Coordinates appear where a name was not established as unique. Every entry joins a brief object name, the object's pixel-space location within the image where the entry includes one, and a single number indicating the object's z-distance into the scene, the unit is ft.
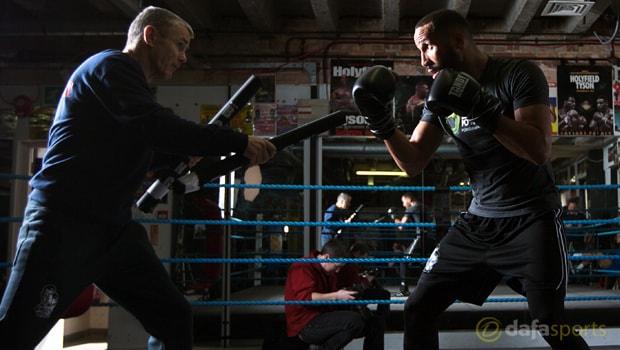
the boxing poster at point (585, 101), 18.49
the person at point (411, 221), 17.37
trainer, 4.37
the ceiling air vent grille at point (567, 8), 15.89
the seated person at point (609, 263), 20.01
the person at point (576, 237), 20.99
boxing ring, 14.35
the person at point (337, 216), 18.07
